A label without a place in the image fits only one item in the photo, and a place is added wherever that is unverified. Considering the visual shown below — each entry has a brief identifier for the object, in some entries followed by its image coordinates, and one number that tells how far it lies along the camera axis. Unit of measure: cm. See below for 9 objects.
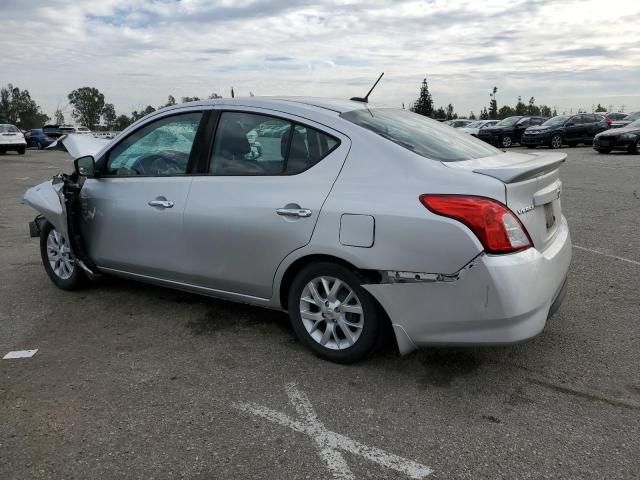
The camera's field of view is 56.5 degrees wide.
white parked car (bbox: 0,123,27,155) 2930
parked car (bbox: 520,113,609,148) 2627
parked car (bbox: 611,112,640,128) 2770
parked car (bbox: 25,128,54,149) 3806
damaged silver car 312
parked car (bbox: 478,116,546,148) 2867
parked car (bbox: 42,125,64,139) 4050
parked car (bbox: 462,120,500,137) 3175
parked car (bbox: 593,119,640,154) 2086
